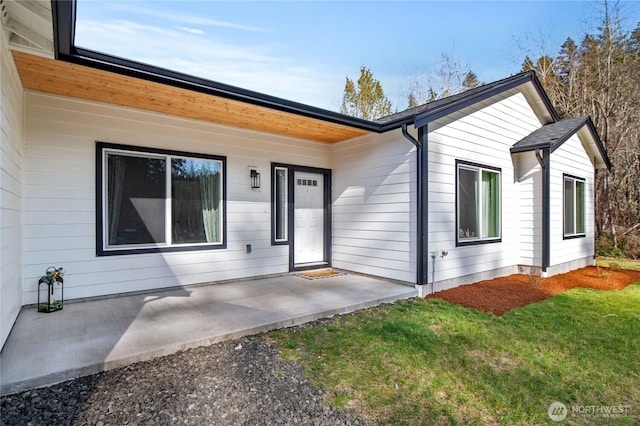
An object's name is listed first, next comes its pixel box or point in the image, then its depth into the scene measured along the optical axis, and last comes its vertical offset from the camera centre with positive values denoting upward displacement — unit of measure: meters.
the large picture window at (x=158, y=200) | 4.60 +0.26
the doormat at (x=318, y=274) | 6.00 -1.08
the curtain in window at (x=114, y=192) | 4.60 +0.37
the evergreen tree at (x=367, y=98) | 18.31 +6.62
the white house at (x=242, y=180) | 3.65 +0.59
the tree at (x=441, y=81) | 16.41 +6.95
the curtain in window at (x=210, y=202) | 5.41 +0.25
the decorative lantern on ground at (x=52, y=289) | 3.86 -0.87
